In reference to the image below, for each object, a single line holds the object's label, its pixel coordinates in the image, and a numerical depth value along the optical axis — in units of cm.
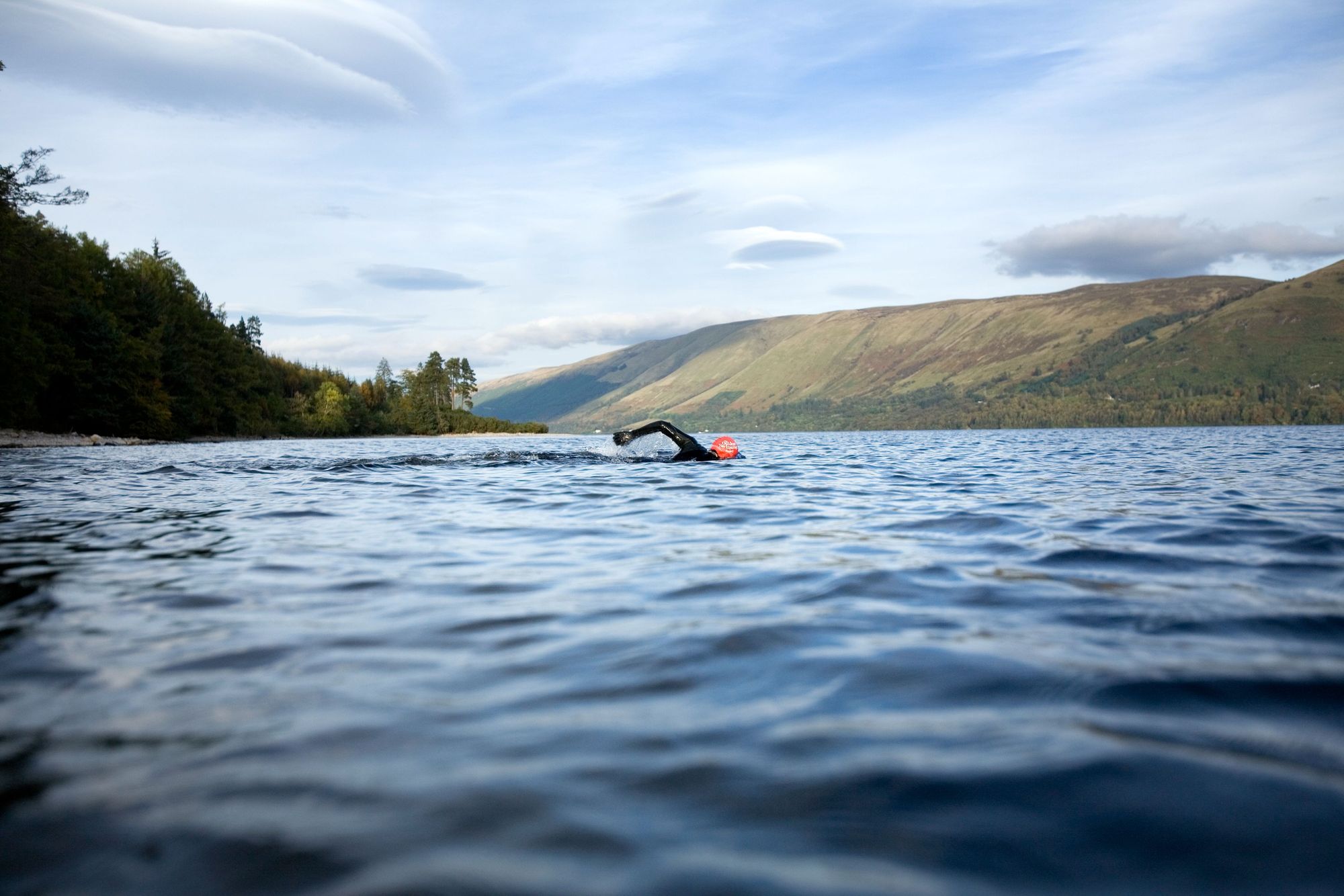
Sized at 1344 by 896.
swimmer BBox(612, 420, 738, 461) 2750
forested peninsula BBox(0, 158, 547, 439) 4900
